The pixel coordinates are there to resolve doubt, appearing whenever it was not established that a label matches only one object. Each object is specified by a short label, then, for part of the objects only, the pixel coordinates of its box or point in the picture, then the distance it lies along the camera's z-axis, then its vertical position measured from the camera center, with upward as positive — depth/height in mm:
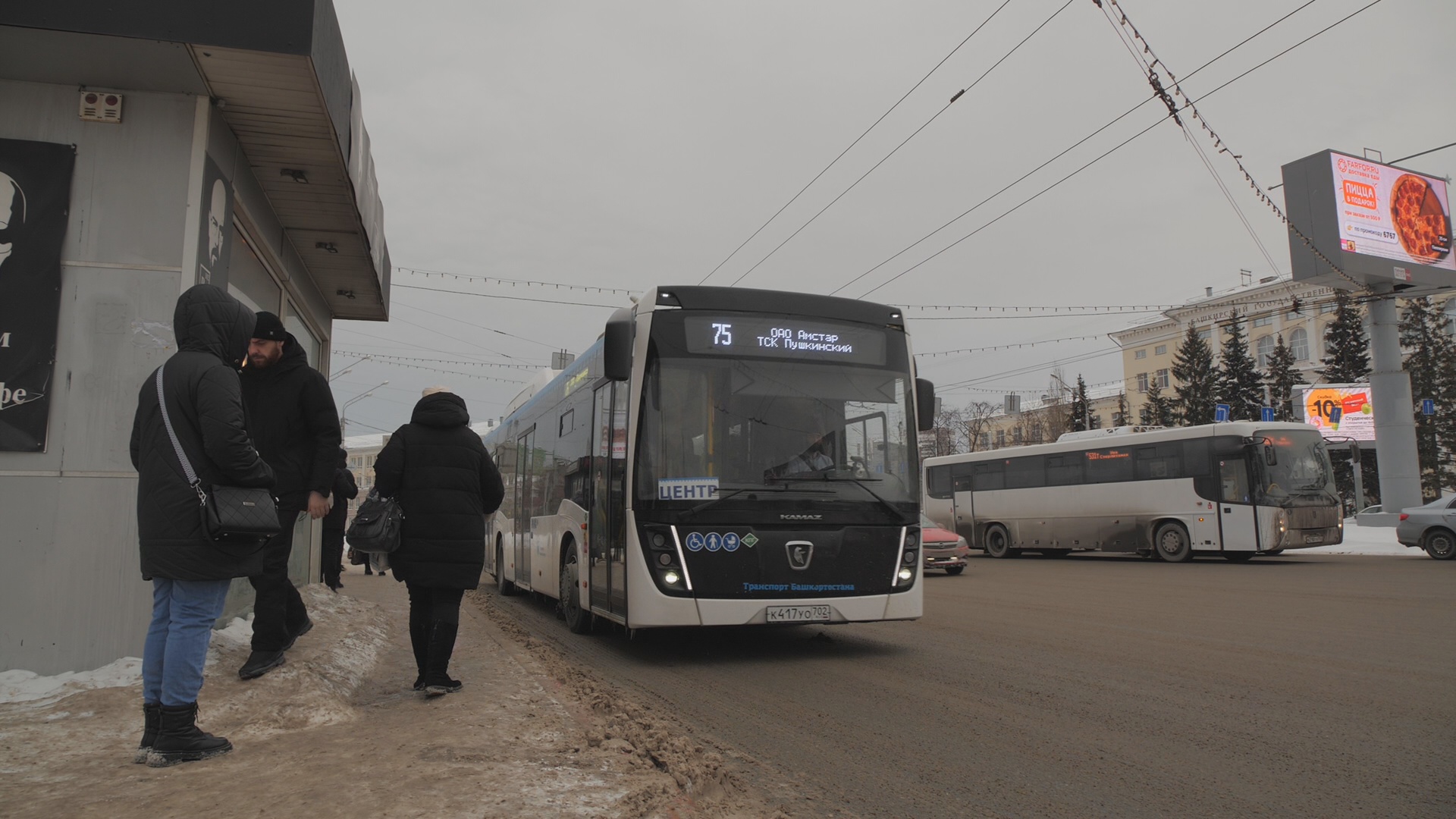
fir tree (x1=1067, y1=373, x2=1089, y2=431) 57331 +6138
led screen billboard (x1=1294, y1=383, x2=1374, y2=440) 47875 +5073
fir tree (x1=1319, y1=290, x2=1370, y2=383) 53500 +9147
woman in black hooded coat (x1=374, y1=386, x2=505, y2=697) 5387 -20
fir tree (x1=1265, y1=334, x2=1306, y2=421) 57125 +8279
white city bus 7199 +380
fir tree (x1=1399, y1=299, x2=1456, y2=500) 51406 +7472
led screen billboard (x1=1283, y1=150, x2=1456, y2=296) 29266 +9191
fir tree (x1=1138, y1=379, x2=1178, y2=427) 62094 +6631
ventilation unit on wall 5805 +2515
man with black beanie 5293 +427
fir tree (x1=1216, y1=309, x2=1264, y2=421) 58375 +7827
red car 18781 -797
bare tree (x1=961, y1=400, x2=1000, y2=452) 65562 +6775
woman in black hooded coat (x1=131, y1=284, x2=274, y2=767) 3896 -86
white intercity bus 20016 +365
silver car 20141 -434
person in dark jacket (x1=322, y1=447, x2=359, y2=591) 11070 -299
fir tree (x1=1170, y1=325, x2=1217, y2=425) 60094 +8438
